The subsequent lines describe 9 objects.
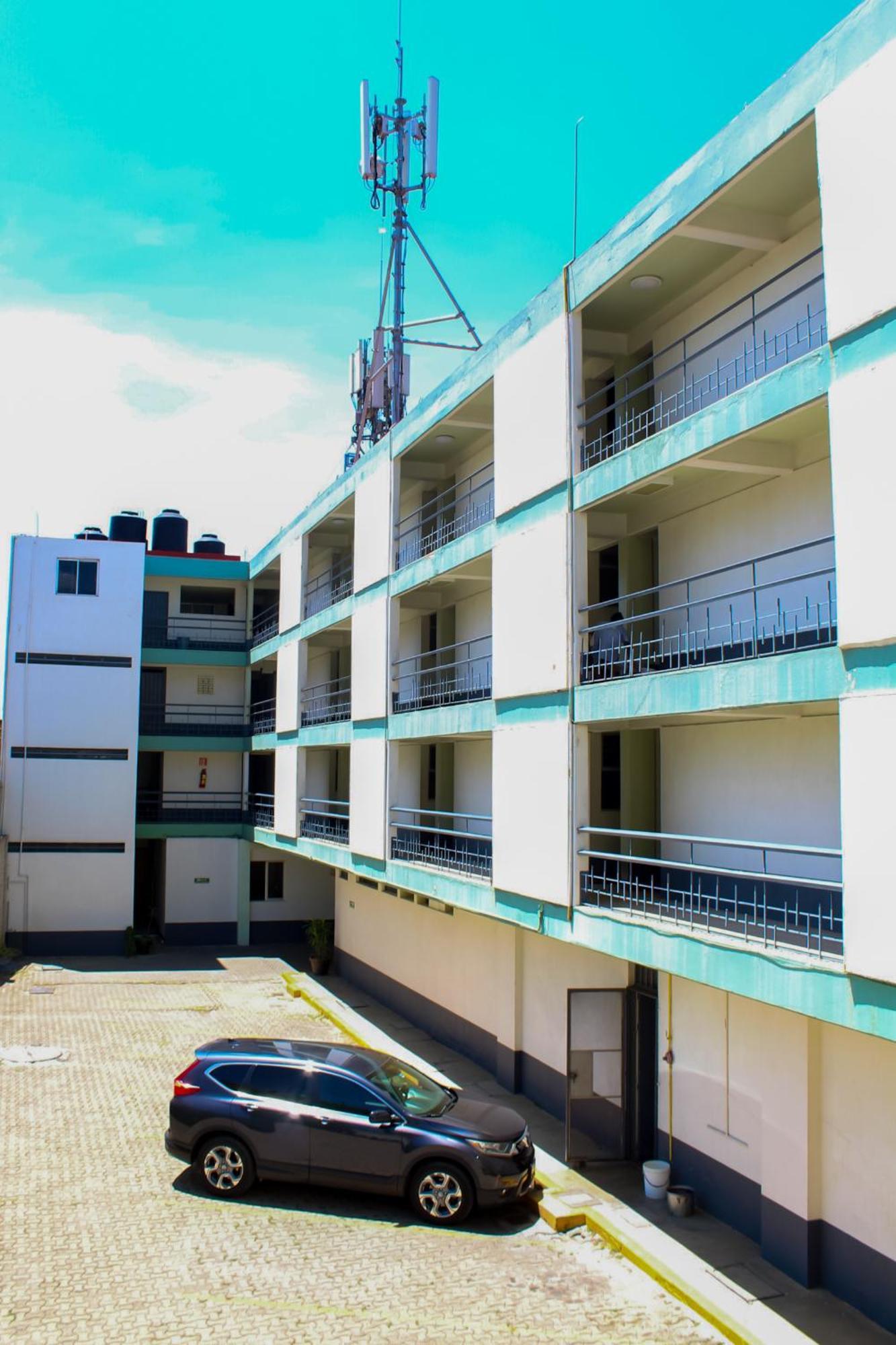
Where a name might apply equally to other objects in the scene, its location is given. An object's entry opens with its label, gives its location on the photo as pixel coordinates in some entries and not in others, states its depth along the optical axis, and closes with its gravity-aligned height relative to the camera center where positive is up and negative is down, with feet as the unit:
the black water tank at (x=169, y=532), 122.26 +26.92
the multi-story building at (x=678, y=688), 29.71 +3.15
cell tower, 75.56 +38.99
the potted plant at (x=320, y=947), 91.09 -15.32
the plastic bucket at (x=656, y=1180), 43.06 -16.51
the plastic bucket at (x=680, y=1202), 41.57 -16.81
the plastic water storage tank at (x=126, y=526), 119.03 +26.80
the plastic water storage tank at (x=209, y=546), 121.08 +25.08
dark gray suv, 40.65 -14.19
